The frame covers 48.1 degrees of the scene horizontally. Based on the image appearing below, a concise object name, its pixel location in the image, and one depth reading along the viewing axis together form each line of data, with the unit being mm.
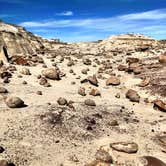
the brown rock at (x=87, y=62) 20499
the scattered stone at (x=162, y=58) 17213
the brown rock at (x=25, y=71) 15490
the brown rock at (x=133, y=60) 19113
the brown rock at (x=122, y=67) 17607
